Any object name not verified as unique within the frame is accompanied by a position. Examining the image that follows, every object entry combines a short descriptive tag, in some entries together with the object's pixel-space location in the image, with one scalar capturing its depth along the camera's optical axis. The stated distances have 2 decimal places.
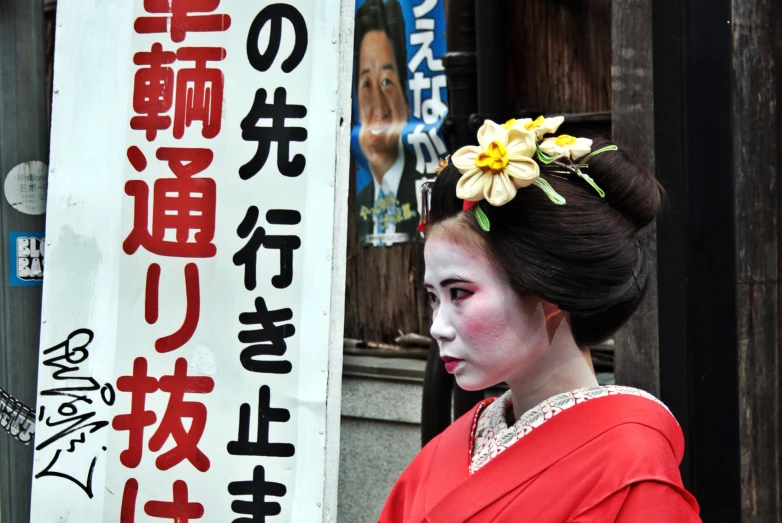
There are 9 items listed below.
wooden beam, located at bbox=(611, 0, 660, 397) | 3.75
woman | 1.87
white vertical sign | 3.35
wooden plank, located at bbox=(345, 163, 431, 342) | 5.74
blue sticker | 3.52
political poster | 5.45
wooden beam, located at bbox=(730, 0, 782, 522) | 3.63
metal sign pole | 3.45
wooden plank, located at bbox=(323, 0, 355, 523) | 3.33
